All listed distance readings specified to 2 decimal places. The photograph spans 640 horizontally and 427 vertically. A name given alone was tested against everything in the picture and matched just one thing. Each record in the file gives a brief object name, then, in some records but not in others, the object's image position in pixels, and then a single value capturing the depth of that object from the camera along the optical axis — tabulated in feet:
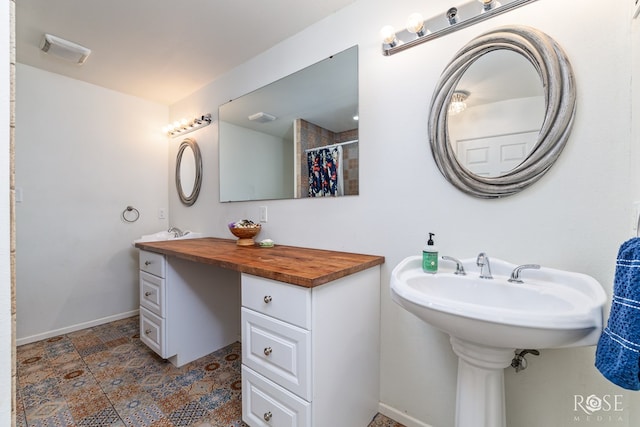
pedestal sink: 2.29
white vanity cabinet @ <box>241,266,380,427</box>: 3.47
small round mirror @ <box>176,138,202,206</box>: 8.70
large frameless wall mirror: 5.22
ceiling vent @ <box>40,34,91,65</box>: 6.04
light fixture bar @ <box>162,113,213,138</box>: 8.30
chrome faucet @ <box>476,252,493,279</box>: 3.57
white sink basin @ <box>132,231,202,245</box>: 8.03
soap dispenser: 3.86
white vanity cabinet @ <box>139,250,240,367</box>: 6.07
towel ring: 9.06
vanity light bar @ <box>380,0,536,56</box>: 3.65
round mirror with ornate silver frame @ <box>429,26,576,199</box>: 3.28
